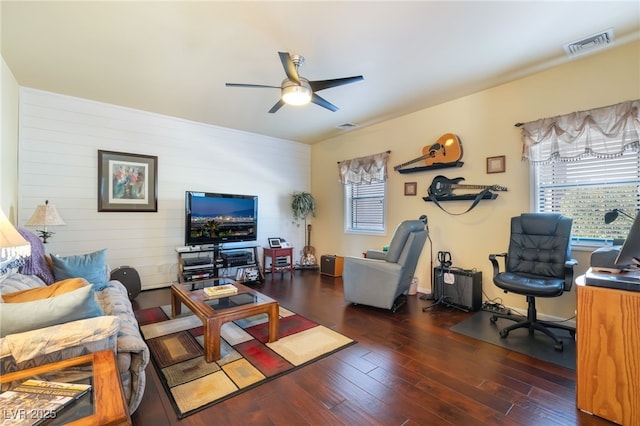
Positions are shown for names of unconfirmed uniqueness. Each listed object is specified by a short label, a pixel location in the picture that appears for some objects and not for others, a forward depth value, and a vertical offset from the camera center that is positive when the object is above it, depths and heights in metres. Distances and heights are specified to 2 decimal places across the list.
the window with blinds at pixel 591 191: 2.65 +0.22
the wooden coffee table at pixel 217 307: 2.19 -0.78
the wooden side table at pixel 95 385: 0.92 -0.65
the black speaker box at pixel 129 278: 3.74 -0.84
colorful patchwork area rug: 1.89 -1.15
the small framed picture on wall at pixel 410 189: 4.32 +0.39
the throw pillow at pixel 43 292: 1.63 -0.46
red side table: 5.17 -0.76
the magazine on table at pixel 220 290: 2.65 -0.73
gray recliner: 3.24 -0.68
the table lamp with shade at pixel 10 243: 1.45 -0.15
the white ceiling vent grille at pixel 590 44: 2.46 +1.54
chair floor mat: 2.30 -1.15
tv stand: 4.23 -0.76
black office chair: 2.48 -0.48
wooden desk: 1.53 -0.78
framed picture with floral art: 3.95 +0.47
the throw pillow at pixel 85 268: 2.64 -0.51
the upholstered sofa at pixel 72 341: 1.22 -0.58
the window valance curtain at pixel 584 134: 2.56 +0.78
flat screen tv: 4.27 -0.06
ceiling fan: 2.50 +1.18
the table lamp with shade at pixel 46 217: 3.10 -0.02
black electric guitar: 3.83 +0.38
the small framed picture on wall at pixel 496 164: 3.41 +0.61
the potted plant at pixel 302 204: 5.71 +0.21
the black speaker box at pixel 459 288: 3.37 -0.90
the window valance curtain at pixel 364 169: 4.70 +0.79
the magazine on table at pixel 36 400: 0.90 -0.65
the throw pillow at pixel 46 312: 1.27 -0.45
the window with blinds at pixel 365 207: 4.93 +0.12
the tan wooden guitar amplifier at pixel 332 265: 5.15 -0.93
